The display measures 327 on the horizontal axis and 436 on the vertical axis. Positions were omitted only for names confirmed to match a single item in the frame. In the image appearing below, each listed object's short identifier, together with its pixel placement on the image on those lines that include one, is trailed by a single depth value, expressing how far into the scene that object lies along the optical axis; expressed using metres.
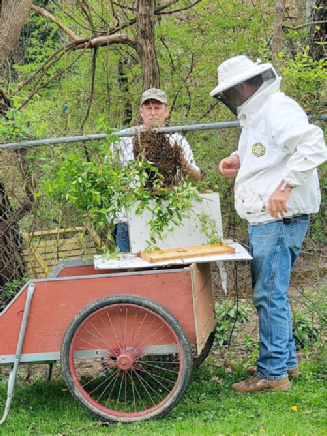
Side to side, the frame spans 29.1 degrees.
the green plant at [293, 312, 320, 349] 5.31
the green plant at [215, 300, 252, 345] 5.47
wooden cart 3.78
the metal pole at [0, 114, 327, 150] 4.59
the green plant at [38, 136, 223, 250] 4.14
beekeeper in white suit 3.87
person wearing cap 4.52
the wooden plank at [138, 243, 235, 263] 3.92
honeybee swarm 4.39
